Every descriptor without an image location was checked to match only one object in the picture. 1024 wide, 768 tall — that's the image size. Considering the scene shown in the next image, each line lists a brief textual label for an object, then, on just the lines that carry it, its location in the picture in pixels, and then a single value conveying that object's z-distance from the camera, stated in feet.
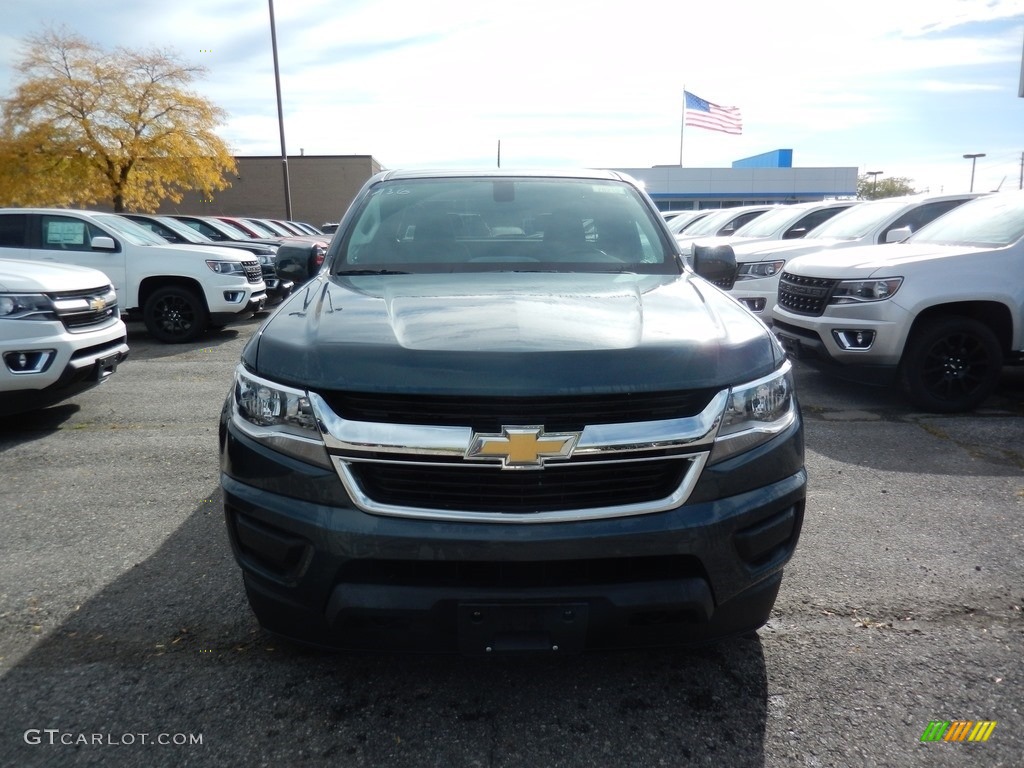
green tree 249.10
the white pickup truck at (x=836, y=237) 27.17
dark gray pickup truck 6.73
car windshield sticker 31.17
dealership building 156.25
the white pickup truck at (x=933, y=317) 19.25
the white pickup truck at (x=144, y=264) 31.01
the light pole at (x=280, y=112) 78.15
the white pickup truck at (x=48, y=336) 16.97
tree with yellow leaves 76.43
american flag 113.70
